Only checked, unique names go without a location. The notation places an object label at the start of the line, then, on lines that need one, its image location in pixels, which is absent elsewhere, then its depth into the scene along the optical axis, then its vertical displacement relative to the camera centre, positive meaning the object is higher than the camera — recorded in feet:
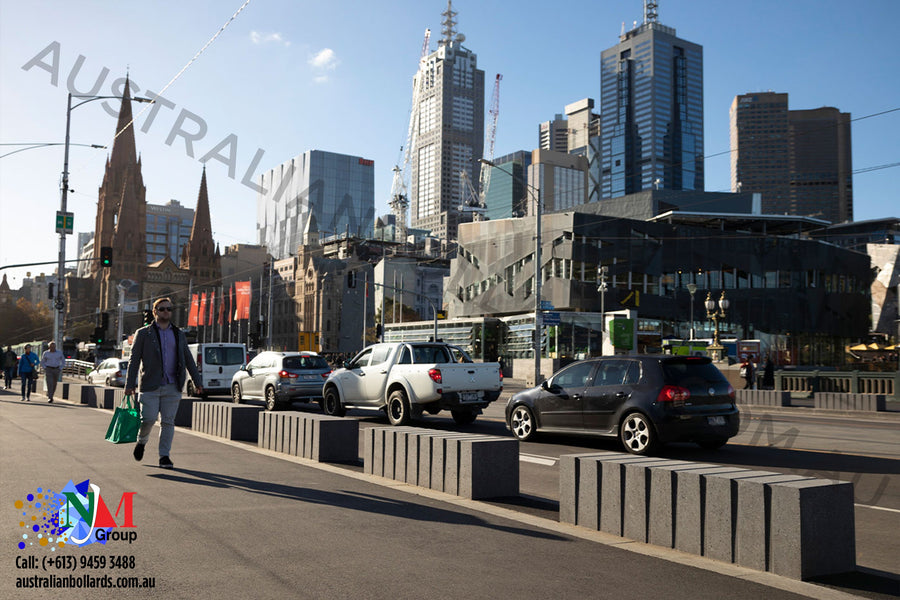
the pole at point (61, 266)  105.49 +9.10
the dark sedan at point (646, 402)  38.04 -3.06
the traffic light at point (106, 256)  101.50 +9.96
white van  87.66 -3.13
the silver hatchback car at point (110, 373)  114.93 -6.14
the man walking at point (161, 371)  31.32 -1.47
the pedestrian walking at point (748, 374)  107.04 -4.28
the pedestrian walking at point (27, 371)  79.30 -3.85
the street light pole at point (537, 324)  122.11 +2.39
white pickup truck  51.52 -2.97
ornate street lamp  119.34 -0.77
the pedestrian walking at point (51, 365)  77.61 -3.17
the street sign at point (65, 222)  103.45 +14.58
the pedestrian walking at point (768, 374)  111.04 -4.48
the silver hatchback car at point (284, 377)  68.28 -3.57
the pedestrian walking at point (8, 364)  110.42 -4.64
